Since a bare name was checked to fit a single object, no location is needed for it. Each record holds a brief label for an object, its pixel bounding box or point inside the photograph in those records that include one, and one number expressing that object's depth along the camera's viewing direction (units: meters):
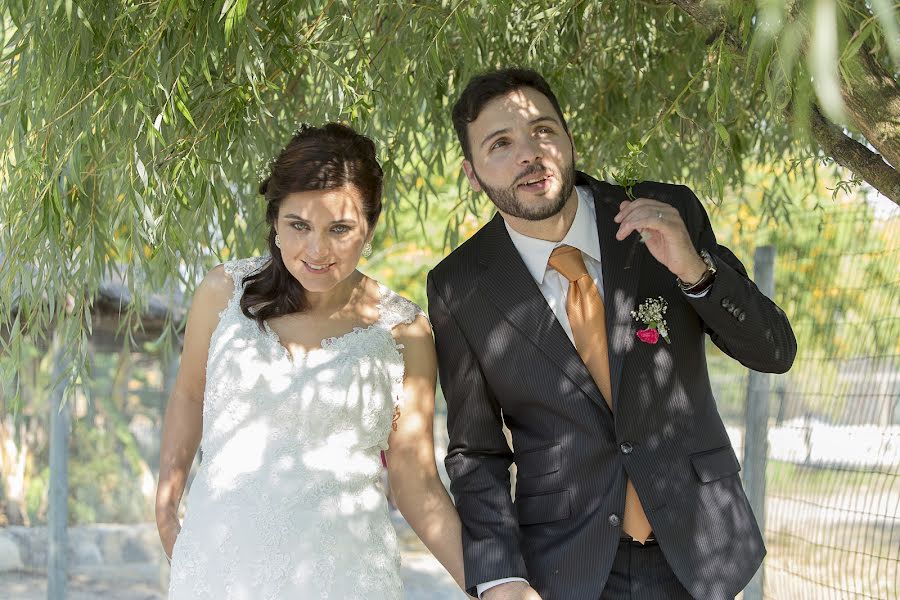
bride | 2.35
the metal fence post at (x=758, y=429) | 3.67
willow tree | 2.09
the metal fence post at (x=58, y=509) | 4.49
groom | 2.17
